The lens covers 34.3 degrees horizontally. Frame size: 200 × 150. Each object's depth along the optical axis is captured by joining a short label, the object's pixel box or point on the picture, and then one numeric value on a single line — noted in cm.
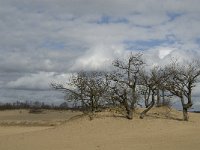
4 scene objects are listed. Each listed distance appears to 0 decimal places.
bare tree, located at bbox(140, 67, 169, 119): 2360
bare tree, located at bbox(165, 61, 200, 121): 2299
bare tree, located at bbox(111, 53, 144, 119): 2321
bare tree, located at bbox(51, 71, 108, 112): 2497
